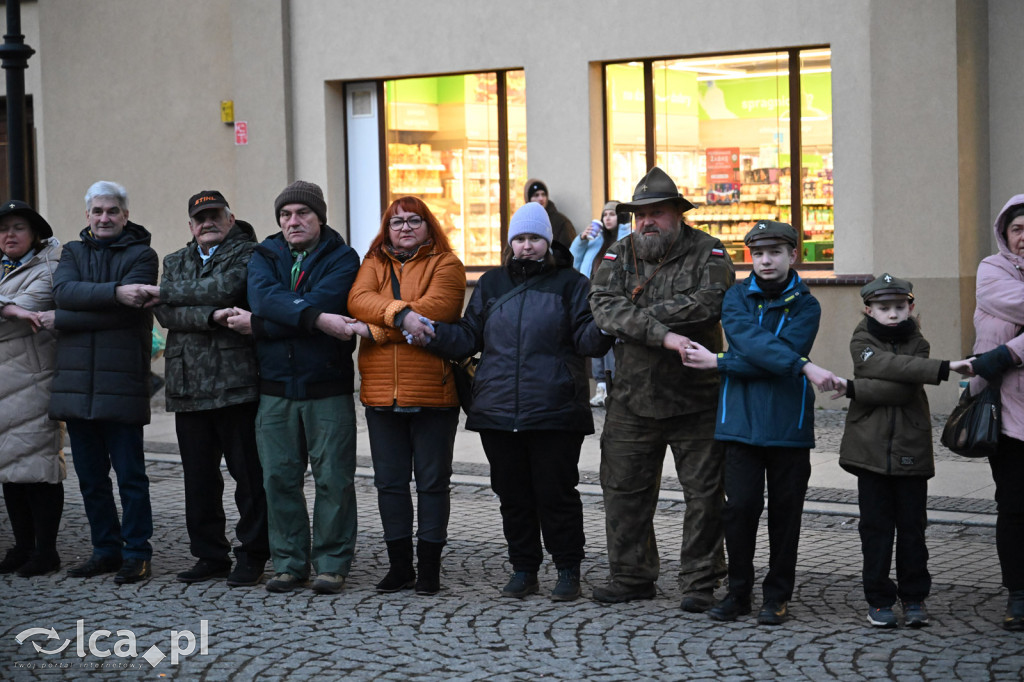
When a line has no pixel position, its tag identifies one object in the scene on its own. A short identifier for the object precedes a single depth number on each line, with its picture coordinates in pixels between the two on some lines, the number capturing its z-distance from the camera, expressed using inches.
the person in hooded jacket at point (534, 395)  268.1
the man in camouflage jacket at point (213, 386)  286.4
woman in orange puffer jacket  275.1
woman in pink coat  241.8
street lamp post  414.3
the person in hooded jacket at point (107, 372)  294.8
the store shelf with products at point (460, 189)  603.5
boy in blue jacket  246.7
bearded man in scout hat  259.4
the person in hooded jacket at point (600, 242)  518.6
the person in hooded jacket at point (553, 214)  546.3
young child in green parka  241.3
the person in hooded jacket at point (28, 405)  305.1
